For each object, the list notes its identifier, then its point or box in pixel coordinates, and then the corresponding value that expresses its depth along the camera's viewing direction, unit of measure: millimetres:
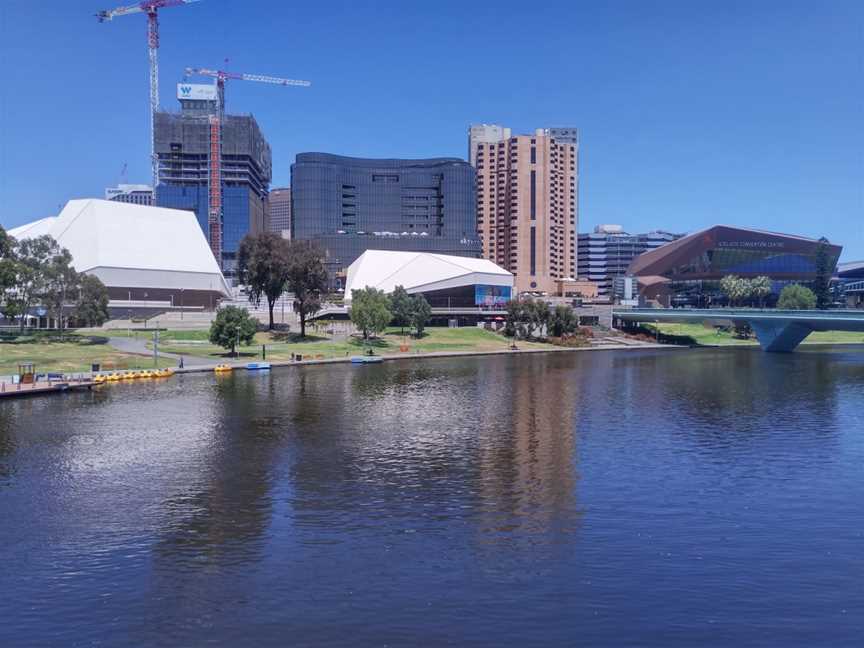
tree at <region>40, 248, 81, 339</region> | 106375
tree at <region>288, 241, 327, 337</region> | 122562
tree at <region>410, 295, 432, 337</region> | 140000
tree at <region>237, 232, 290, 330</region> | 121750
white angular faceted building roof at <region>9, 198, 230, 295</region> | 149000
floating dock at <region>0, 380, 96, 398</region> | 69438
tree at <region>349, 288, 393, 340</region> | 124688
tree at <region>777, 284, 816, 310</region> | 185375
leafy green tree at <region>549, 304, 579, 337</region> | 154750
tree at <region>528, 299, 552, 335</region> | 152750
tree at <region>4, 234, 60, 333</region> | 101188
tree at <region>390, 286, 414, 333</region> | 138500
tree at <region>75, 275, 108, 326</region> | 106500
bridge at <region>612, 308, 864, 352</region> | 127375
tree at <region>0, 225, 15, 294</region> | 96438
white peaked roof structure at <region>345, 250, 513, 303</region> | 174875
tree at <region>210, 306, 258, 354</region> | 103250
